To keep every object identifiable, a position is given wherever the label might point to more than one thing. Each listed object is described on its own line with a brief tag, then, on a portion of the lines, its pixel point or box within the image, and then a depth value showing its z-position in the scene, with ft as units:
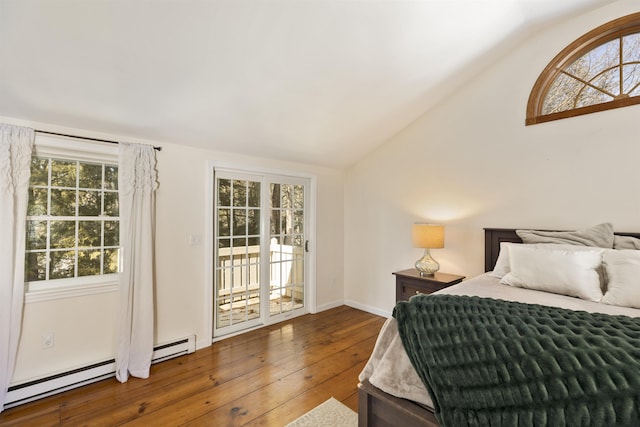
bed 4.36
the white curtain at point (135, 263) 8.02
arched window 7.98
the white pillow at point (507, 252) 6.82
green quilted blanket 2.95
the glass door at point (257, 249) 10.67
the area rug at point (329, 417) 6.17
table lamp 10.16
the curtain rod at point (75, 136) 7.30
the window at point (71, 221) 7.47
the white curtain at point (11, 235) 6.58
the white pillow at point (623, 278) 5.62
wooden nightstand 9.66
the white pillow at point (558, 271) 6.23
